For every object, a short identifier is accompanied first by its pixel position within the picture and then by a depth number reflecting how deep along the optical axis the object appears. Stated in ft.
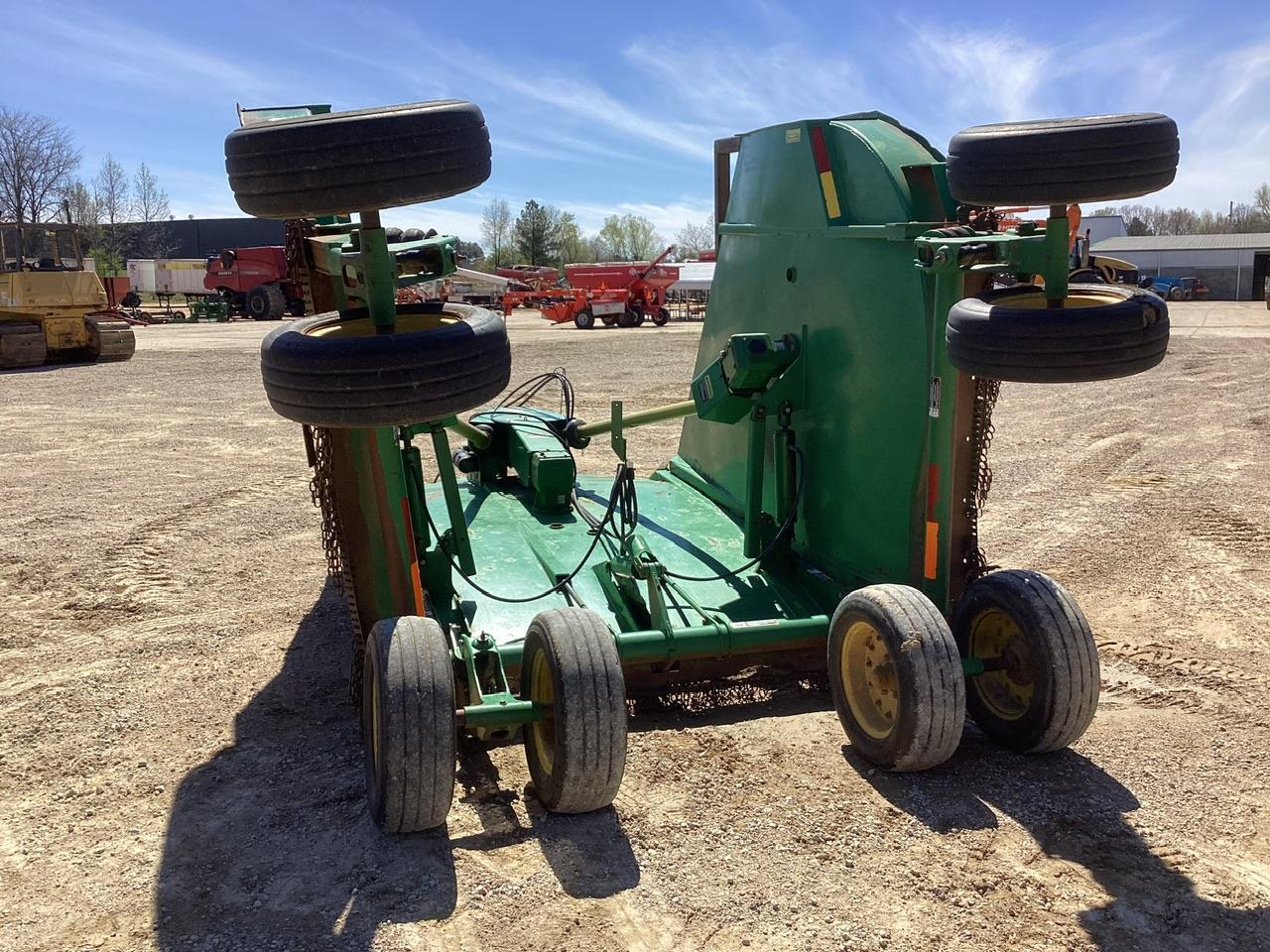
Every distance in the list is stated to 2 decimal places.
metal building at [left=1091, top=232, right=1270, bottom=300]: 176.35
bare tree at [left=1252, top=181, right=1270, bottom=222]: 293.84
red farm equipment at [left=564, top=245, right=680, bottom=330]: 104.27
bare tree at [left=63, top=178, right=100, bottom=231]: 205.33
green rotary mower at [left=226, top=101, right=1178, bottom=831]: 10.45
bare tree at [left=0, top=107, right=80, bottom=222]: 179.83
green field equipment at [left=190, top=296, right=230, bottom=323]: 122.42
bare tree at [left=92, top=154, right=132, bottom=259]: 199.08
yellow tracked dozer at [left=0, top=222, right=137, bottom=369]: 65.92
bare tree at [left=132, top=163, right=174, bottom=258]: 223.71
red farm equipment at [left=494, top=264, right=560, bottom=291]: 140.85
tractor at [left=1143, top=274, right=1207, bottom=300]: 155.84
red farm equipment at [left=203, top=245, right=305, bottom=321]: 121.29
